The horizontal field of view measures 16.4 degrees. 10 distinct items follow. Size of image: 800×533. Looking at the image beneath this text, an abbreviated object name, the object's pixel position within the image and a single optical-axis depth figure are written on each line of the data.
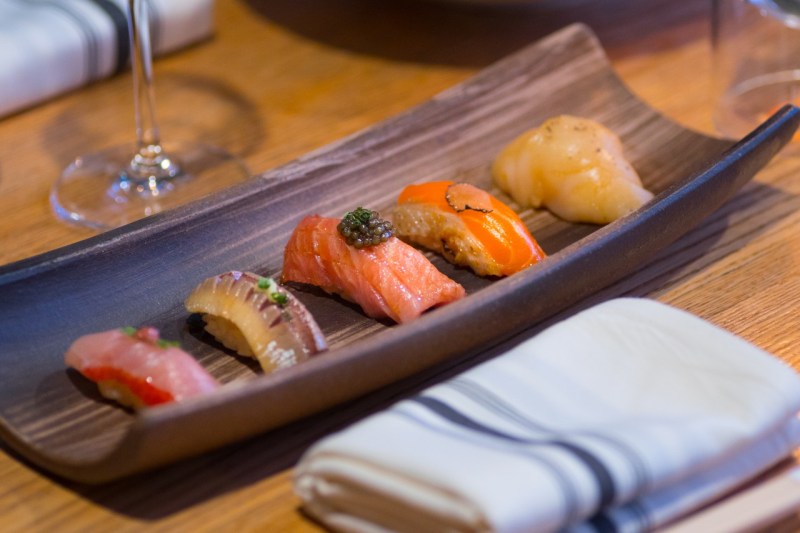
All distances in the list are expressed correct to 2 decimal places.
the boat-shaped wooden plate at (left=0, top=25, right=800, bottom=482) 0.88
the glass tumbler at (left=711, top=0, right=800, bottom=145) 1.10
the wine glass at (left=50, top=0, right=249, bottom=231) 1.03
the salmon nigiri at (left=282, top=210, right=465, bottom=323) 0.94
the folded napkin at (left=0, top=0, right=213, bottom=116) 1.10
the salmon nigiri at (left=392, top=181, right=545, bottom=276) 0.97
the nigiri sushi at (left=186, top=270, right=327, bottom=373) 0.91
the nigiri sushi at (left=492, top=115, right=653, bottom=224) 0.99
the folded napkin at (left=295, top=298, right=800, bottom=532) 0.83
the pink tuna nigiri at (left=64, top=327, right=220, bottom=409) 0.89
